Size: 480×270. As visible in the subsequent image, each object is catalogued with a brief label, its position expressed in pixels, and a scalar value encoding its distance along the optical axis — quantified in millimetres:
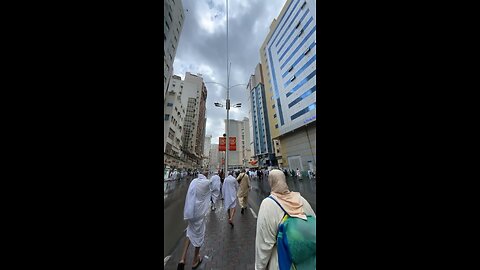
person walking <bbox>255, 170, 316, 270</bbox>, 1286
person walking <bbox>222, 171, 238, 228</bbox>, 5183
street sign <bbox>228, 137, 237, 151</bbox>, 12490
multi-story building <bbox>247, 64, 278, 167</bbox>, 49125
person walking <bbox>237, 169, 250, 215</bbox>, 6023
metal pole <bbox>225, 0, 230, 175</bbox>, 9217
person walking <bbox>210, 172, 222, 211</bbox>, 6473
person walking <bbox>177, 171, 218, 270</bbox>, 2782
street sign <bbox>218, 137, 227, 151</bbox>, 12621
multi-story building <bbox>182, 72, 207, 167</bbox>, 36603
